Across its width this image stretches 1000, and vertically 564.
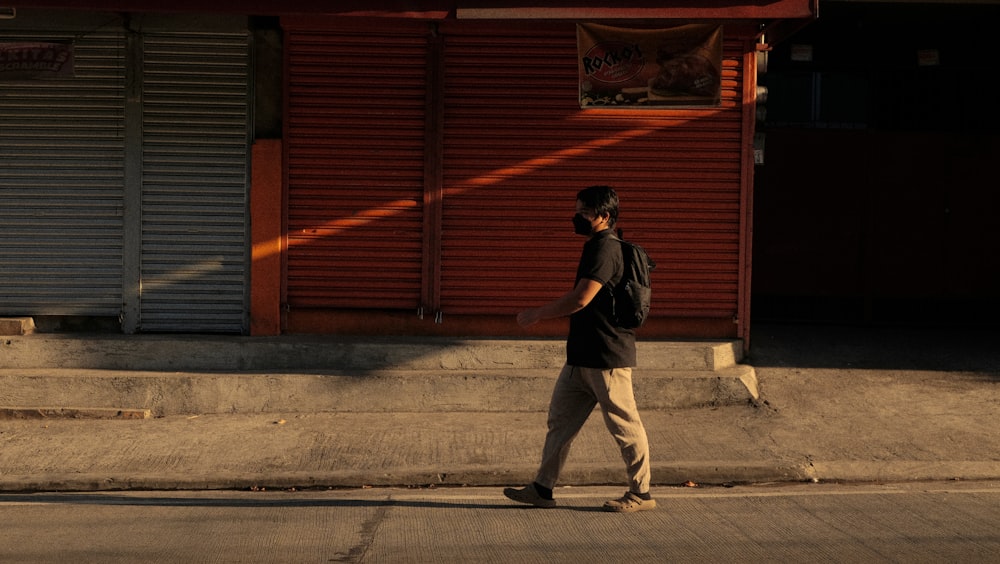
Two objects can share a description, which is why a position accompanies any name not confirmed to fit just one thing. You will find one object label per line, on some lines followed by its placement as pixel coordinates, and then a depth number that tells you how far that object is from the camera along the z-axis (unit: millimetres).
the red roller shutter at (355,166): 11562
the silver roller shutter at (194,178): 11664
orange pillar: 11555
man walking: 7348
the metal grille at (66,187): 11648
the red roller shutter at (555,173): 11547
